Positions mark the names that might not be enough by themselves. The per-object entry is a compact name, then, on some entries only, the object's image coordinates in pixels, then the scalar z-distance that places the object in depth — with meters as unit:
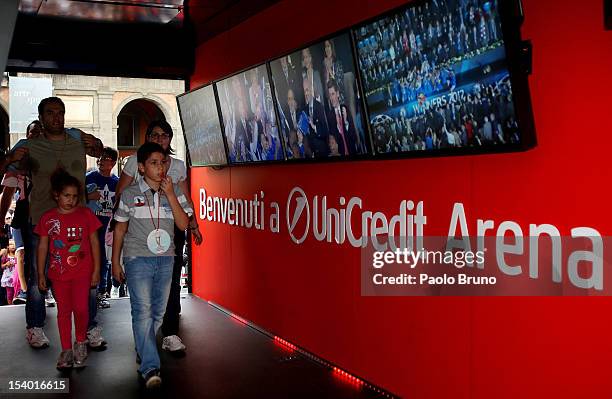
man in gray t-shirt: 4.80
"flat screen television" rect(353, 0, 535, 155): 2.72
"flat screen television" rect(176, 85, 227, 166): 6.09
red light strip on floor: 4.09
